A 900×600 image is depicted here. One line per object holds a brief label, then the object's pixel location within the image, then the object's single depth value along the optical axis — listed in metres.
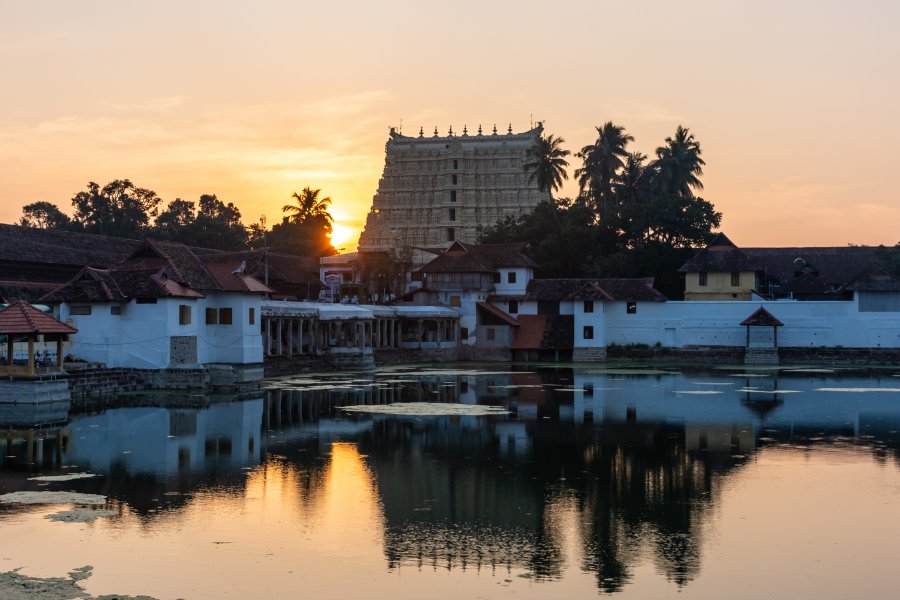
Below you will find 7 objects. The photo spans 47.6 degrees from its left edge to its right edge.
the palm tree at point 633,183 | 89.19
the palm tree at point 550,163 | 90.12
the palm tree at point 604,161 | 86.94
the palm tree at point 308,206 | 101.19
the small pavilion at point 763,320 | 66.00
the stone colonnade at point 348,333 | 56.75
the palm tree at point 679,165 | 86.31
